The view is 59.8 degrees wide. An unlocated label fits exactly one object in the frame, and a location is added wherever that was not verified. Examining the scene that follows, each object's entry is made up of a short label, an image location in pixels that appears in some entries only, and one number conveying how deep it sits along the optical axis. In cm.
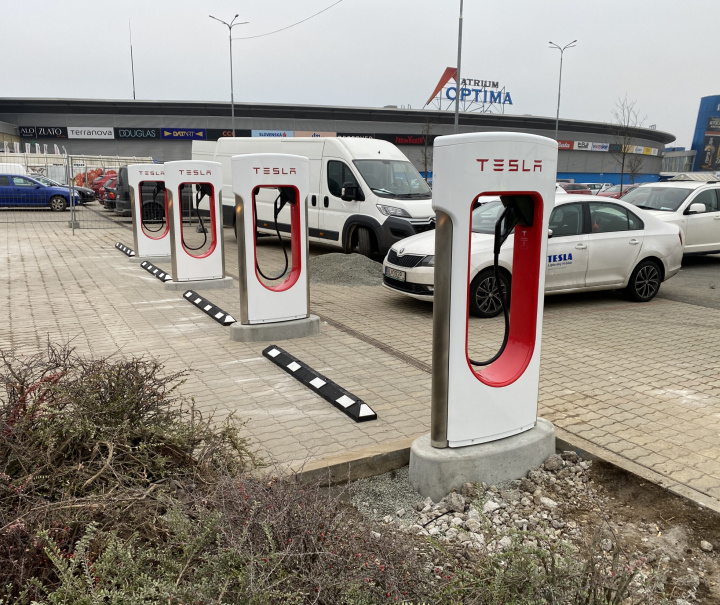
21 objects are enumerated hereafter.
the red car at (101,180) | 3011
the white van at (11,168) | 3029
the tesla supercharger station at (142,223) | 1277
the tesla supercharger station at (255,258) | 719
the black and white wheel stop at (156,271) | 1109
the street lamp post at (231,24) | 3749
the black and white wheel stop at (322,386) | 508
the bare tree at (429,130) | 5217
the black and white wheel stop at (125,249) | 1444
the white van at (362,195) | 1222
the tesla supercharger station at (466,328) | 362
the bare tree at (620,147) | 6148
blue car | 2639
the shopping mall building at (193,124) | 4791
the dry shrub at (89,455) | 266
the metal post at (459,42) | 2311
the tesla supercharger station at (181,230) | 989
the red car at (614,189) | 3145
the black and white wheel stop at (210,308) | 817
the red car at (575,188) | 3002
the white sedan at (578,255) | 838
